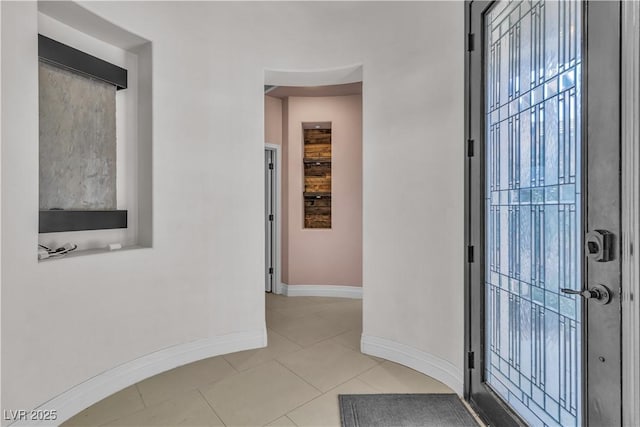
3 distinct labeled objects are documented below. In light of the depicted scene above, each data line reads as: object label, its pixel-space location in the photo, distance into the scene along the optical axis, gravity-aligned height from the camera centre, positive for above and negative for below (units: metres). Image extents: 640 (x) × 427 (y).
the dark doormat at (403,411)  1.86 -1.19
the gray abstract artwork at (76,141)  2.00 +0.47
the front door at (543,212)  1.15 -0.01
